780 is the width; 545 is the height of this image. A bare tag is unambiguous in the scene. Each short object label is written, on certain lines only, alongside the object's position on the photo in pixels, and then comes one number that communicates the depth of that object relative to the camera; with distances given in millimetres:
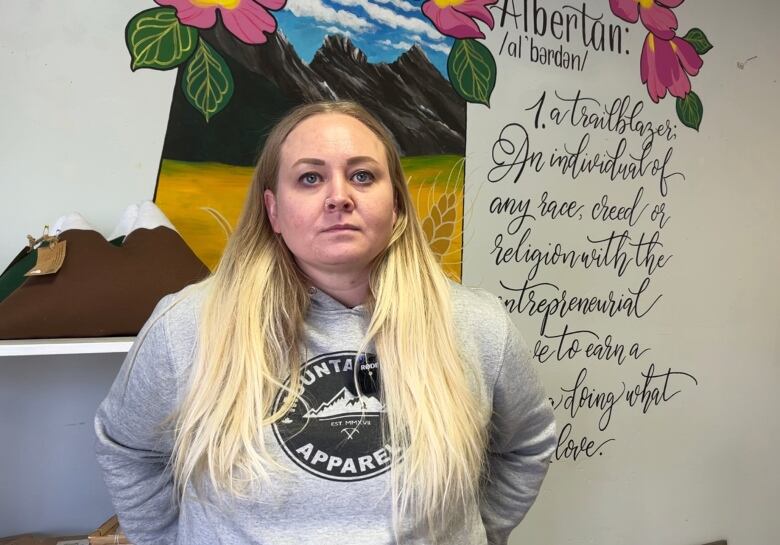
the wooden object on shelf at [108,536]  973
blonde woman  772
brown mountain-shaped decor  930
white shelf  876
